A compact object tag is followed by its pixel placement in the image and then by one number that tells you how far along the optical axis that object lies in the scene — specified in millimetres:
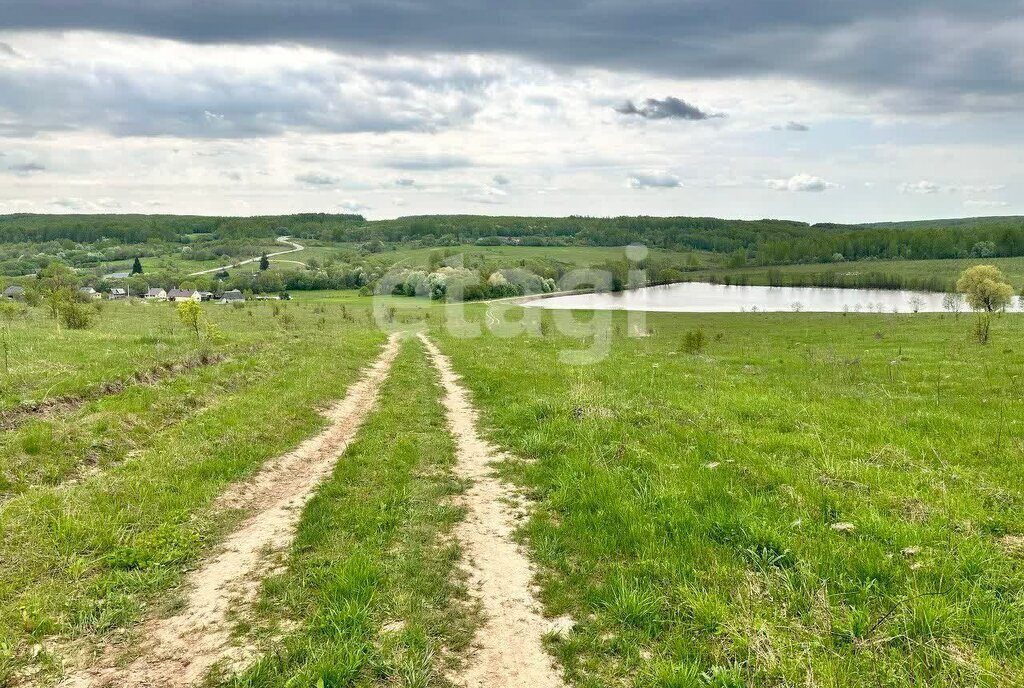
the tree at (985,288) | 57281
